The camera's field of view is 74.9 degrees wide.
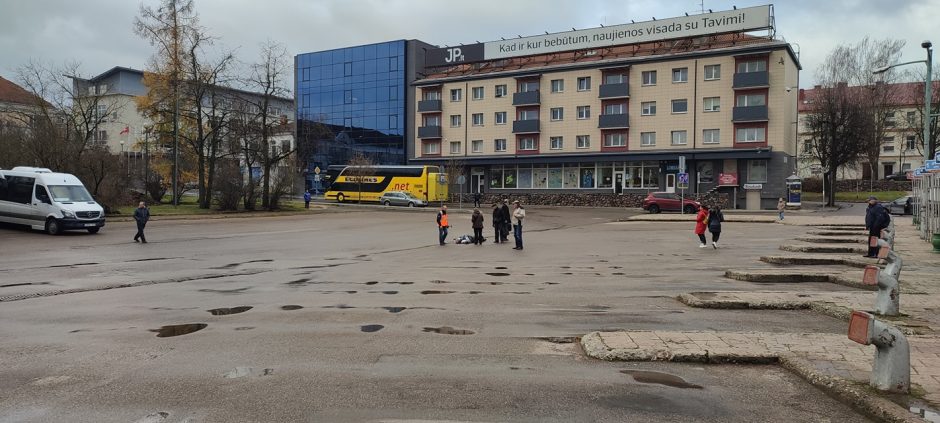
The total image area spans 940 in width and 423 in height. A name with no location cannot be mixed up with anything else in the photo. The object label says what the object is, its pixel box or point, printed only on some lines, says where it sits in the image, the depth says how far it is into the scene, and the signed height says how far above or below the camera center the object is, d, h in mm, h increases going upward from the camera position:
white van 23750 -452
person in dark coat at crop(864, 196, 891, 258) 15797 -543
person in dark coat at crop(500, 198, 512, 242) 22469 -911
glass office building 71750 +11540
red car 42188 -528
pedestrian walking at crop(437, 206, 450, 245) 21328 -1115
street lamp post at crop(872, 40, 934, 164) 24375 +4722
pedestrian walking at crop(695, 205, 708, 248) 18781 -804
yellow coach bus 54531 +1028
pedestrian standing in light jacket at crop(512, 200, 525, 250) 19609 -1077
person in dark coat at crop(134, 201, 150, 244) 21369 -940
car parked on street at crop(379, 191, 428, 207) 52066 -498
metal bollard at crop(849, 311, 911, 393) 4668 -1179
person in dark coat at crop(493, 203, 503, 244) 22488 -1058
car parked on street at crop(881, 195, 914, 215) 41031 -628
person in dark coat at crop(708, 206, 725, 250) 18641 -797
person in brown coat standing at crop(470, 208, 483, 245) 21703 -1062
